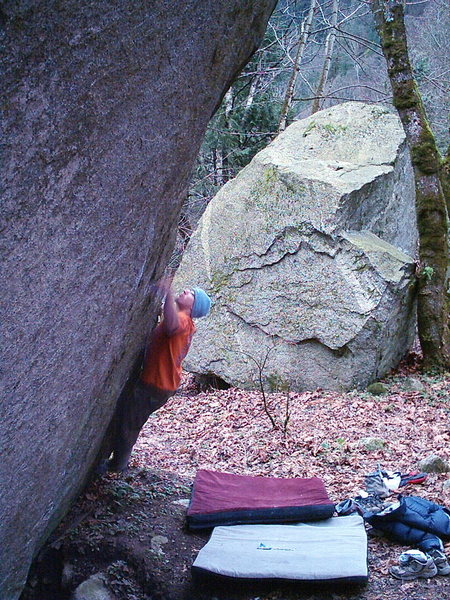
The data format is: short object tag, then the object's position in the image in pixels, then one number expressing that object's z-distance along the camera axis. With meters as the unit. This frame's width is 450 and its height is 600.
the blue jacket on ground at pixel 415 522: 4.59
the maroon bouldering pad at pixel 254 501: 4.94
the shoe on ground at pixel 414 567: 4.24
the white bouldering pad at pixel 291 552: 4.08
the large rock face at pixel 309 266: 9.14
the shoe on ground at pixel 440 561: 4.25
